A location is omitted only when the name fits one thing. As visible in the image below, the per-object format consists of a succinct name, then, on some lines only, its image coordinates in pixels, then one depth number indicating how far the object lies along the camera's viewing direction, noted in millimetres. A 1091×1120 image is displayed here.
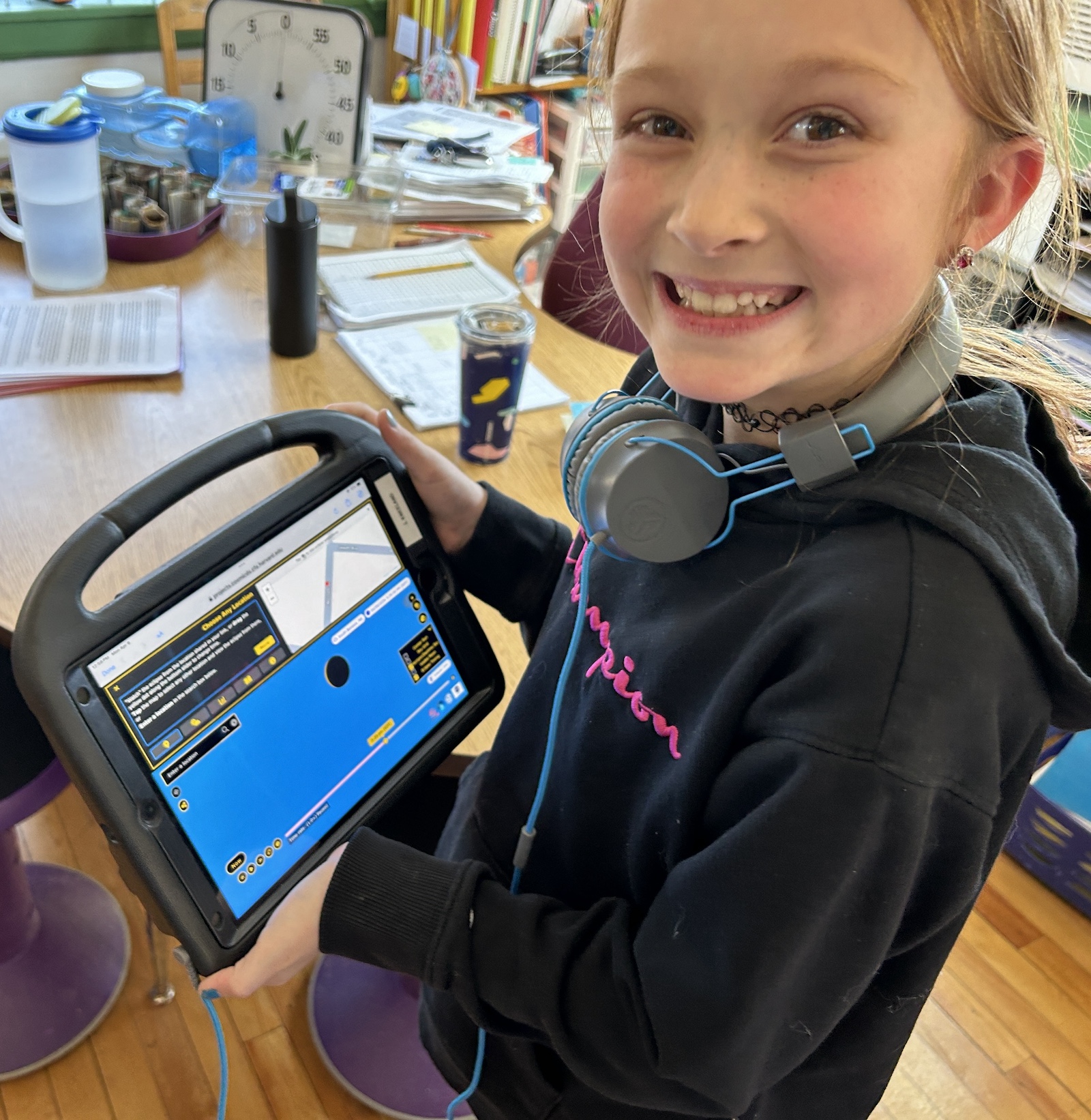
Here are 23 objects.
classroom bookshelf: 2324
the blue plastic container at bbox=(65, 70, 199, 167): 1669
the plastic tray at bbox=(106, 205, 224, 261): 1458
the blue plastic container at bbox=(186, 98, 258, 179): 1694
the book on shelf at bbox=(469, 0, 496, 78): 2395
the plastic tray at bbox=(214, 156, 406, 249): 1615
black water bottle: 1188
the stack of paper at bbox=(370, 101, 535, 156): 1867
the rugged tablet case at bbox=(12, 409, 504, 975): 581
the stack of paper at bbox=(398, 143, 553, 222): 1718
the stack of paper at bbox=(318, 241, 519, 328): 1412
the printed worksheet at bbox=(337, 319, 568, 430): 1222
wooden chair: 2025
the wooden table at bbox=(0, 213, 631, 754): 956
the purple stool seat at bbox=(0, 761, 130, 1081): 1270
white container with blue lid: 1294
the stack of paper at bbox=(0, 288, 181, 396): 1192
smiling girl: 479
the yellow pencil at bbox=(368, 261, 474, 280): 1506
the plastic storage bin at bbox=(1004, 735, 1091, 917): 1614
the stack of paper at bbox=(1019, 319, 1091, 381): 2018
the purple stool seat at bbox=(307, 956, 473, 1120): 1260
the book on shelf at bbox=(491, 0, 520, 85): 2451
